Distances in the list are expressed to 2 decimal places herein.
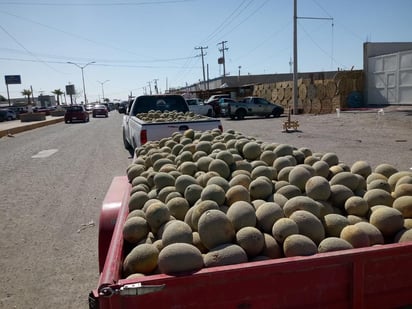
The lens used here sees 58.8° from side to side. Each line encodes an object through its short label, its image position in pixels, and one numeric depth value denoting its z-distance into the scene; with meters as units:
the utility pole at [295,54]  30.90
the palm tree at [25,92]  107.40
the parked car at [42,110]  66.25
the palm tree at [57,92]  126.93
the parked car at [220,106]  31.04
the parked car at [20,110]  62.78
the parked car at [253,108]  30.34
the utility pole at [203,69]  76.85
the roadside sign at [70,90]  95.81
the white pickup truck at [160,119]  7.70
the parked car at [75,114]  39.00
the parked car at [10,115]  51.25
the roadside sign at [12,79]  91.69
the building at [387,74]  27.72
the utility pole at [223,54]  75.81
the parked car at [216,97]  37.22
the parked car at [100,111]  52.75
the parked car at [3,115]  50.12
